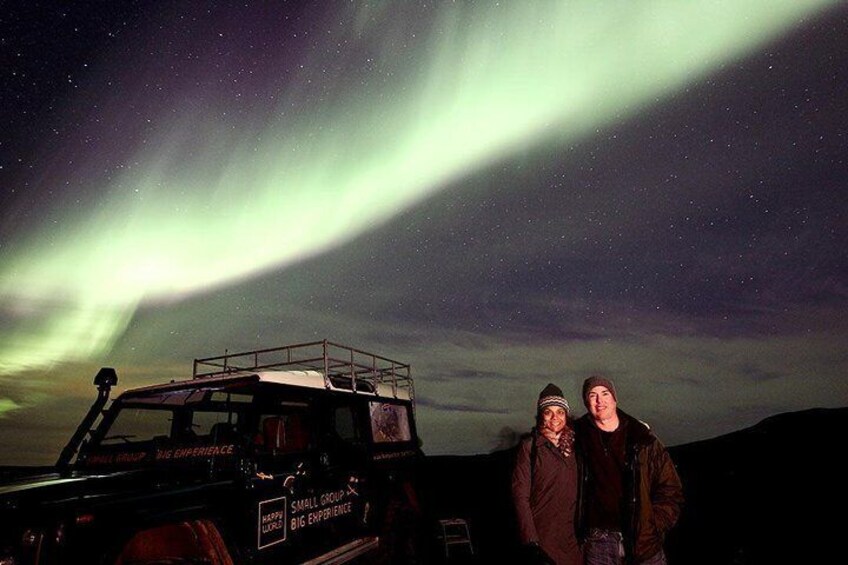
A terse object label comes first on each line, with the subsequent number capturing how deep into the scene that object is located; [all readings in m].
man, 3.20
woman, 3.32
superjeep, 3.10
